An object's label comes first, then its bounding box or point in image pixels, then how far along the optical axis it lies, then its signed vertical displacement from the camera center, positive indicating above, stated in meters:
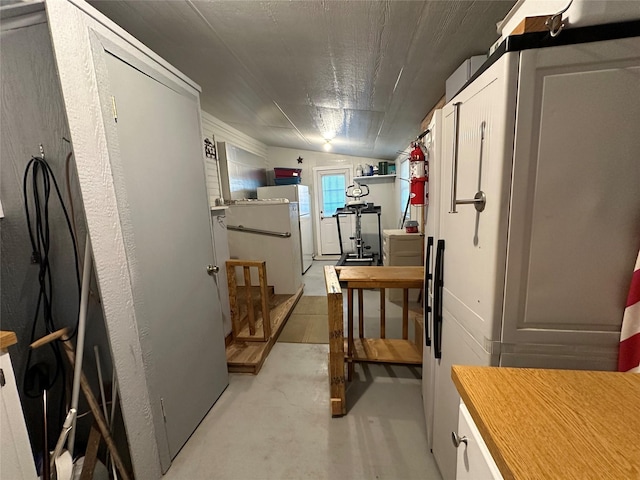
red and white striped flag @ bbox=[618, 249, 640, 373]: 0.73 -0.43
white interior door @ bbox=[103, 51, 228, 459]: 1.26 -0.20
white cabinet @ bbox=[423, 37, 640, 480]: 0.71 -0.04
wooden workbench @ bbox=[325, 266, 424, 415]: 1.80 -1.03
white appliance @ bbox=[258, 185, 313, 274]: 4.62 -0.01
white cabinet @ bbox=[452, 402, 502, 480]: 0.55 -0.62
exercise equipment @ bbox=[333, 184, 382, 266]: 4.96 -0.84
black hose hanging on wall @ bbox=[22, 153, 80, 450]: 1.21 -0.19
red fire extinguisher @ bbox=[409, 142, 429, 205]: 1.70 +0.12
